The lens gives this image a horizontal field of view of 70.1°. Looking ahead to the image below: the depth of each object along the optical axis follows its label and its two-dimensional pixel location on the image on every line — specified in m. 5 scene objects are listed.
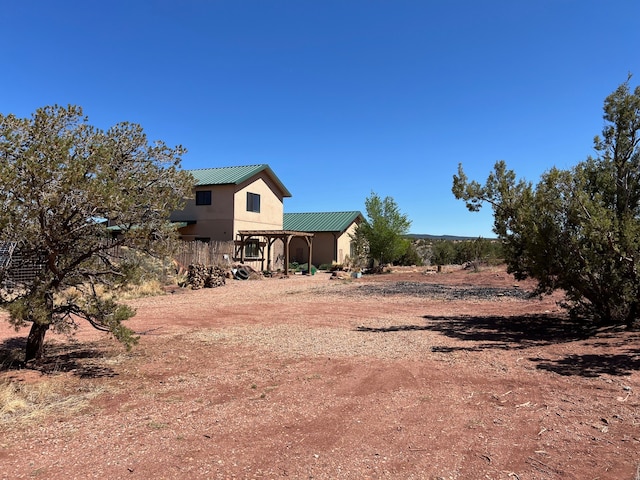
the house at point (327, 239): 37.62
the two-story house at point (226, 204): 28.92
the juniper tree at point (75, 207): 5.29
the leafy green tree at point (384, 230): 33.09
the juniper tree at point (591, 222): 8.55
